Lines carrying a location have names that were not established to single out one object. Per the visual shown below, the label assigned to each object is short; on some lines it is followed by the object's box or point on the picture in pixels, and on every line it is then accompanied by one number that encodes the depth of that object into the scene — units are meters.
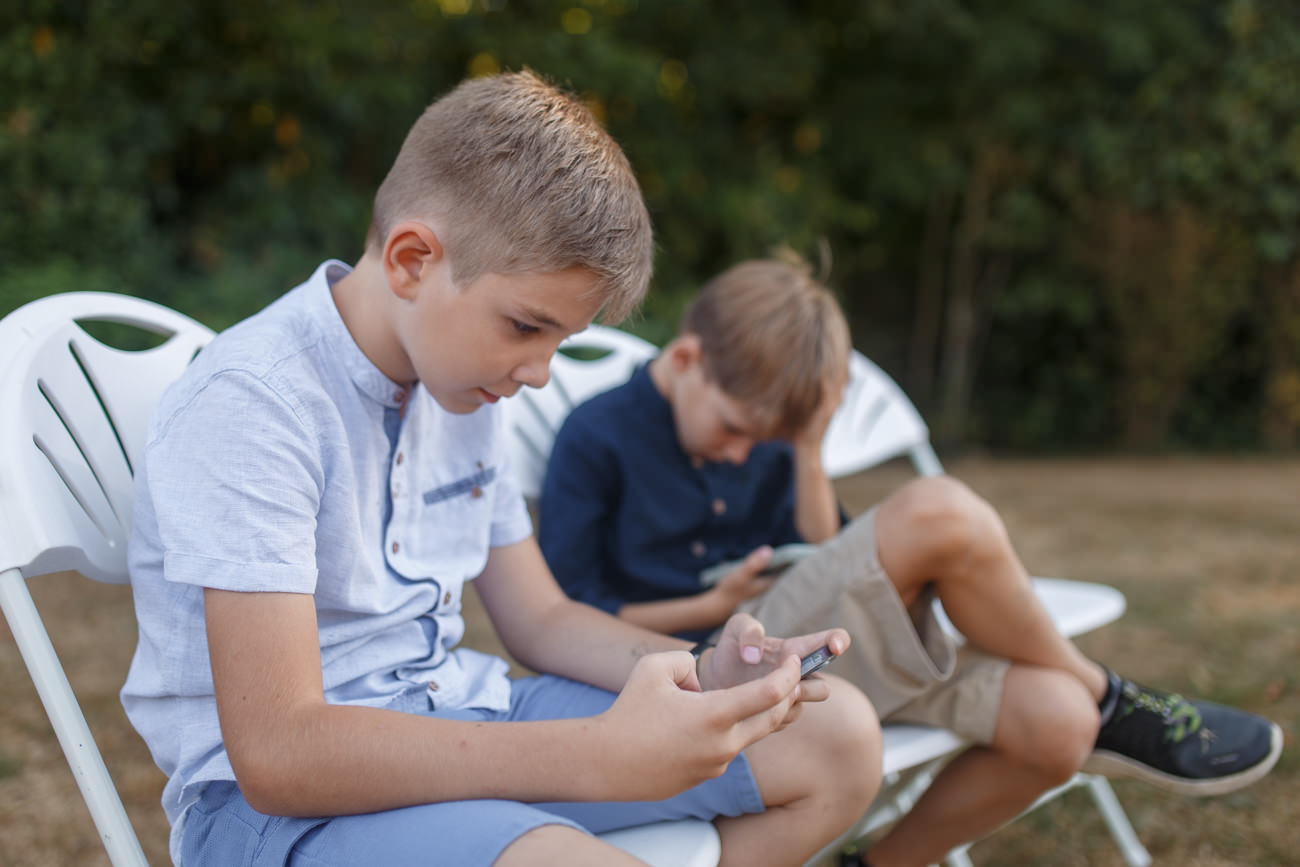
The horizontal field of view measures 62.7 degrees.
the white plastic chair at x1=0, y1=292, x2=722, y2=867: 1.07
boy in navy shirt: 1.54
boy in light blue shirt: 0.98
